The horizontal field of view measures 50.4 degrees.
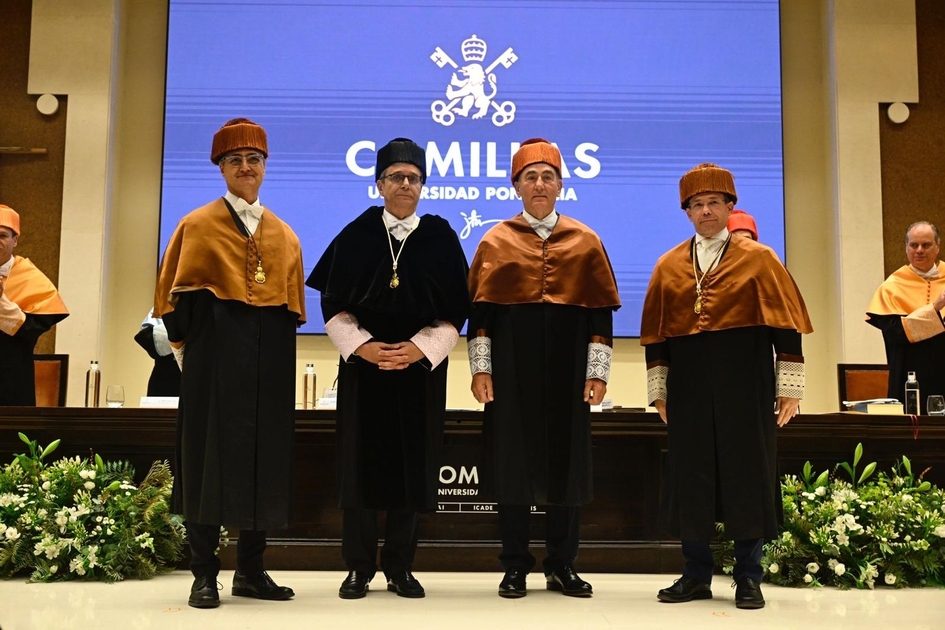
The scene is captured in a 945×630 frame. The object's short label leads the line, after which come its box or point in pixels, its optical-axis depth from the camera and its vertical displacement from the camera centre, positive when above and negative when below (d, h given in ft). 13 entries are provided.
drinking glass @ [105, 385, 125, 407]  16.10 -0.16
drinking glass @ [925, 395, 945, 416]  16.34 -0.20
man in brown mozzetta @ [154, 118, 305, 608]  11.43 +0.23
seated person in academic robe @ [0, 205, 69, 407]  16.71 +1.21
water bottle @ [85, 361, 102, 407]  17.58 +0.03
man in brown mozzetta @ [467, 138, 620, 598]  12.32 +0.23
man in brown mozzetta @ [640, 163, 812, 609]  11.94 +0.03
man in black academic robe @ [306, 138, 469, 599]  12.01 +0.25
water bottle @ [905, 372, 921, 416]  16.22 -0.14
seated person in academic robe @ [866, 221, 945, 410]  18.10 +1.45
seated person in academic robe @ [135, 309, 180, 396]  18.57 +0.54
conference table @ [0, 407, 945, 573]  15.06 -1.10
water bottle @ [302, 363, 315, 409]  18.30 +0.14
